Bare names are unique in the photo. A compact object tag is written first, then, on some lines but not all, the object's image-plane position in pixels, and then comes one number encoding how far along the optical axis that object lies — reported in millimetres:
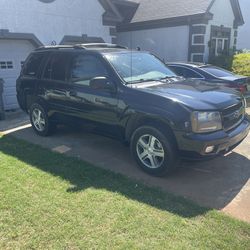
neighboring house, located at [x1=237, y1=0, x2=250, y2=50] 27641
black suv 4273
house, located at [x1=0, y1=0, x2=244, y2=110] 10419
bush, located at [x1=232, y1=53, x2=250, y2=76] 14627
